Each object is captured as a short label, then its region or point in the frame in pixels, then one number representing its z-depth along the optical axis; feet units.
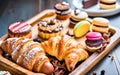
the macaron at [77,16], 4.29
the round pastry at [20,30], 3.95
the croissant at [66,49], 3.54
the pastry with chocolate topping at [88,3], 4.92
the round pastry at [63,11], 4.48
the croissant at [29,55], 3.42
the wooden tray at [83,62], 3.43
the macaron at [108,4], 4.89
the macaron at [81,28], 4.10
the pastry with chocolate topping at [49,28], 4.05
